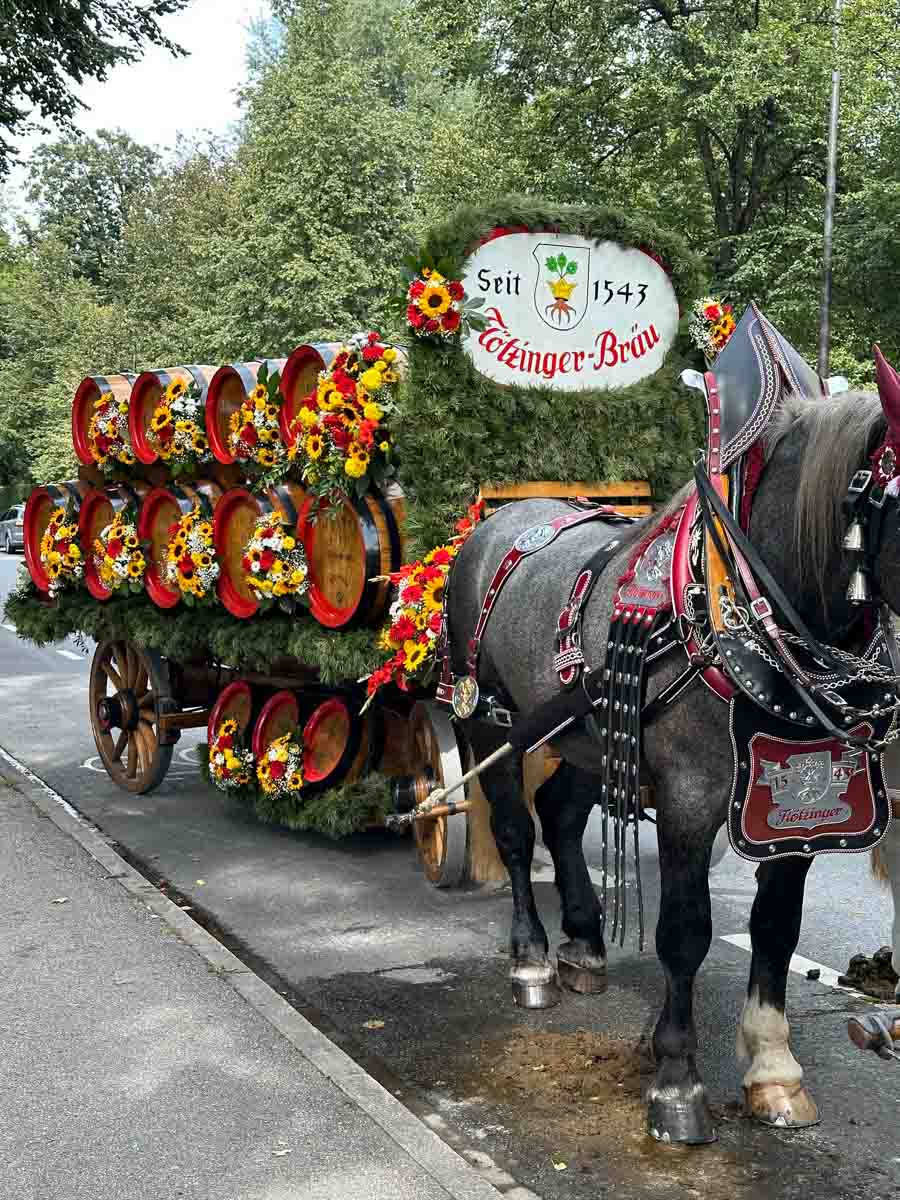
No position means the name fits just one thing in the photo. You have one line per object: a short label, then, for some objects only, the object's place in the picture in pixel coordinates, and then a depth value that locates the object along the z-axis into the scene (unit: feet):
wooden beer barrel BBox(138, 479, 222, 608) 22.82
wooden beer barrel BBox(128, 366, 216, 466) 22.99
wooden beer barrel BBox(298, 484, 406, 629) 18.58
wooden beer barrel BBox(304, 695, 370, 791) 20.48
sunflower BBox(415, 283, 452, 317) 17.19
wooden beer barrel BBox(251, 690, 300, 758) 21.73
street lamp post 60.49
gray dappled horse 10.22
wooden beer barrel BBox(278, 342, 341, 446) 19.48
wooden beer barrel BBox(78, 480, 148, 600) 25.11
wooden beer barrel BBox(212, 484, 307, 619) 21.13
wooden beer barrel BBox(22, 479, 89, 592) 27.09
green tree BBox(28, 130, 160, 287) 172.24
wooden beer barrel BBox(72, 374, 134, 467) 24.88
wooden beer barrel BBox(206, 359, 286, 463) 21.36
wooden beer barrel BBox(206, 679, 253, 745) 22.72
